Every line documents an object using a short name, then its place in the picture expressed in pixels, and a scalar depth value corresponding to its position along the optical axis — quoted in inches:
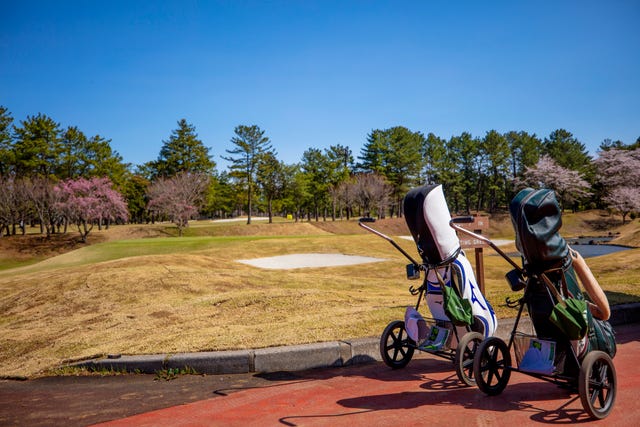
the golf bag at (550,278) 138.3
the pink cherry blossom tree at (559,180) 2465.6
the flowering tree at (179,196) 1758.1
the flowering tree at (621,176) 1713.8
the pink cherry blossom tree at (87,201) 1685.5
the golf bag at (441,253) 175.9
